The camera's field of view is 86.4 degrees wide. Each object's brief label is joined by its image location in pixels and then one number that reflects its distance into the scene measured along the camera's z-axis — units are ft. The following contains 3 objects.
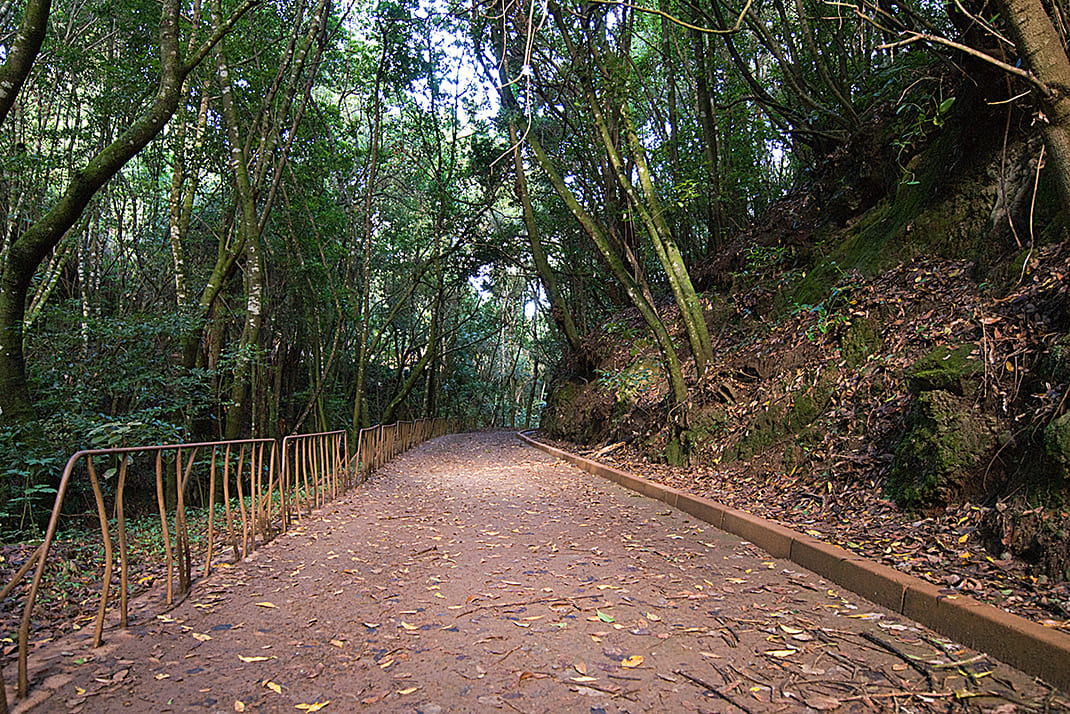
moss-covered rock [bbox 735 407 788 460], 20.76
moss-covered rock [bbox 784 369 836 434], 19.31
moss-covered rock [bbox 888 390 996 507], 12.11
